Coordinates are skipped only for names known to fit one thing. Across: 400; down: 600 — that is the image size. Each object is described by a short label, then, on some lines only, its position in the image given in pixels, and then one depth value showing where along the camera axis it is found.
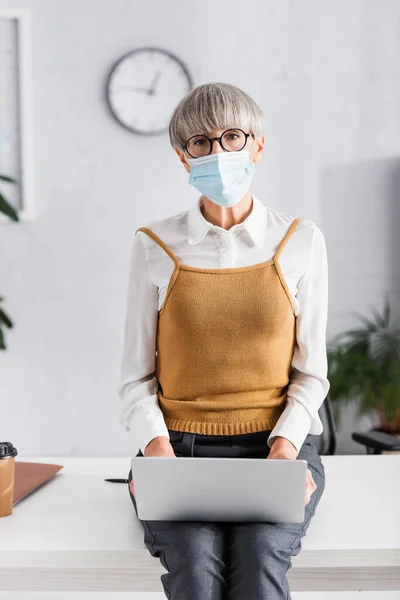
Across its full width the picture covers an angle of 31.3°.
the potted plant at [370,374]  2.87
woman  1.34
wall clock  2.87
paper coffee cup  1.27
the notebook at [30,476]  1.42
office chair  1.86
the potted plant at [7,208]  2.61
